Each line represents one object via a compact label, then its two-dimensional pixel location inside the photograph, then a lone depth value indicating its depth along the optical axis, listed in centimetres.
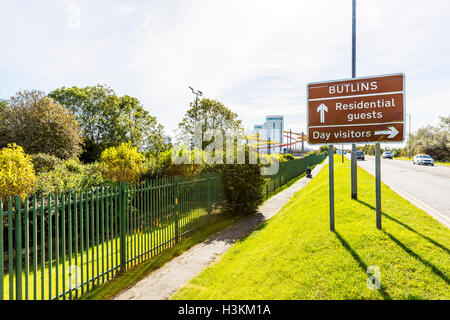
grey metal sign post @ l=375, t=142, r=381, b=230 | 495
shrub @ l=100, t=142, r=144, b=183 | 1520
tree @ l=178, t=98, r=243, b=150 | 2753
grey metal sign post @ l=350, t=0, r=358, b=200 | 733
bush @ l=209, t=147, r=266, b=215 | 1007
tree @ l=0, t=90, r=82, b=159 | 1923
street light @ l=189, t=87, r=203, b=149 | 2157
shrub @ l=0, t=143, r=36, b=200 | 748
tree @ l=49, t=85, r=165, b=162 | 2930
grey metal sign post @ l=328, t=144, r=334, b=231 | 521
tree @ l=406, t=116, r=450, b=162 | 4134
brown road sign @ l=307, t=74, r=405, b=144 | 512
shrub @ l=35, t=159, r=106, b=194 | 817
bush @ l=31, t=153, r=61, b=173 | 1230
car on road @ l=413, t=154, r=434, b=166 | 2887
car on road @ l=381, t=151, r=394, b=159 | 5119
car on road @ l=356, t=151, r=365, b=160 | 4196
